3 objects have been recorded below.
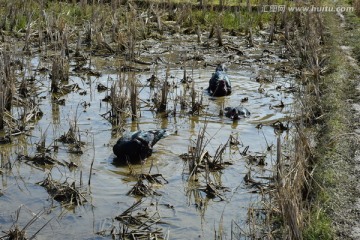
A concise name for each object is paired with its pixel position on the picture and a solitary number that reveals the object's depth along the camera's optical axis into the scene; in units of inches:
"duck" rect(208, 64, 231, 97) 338.6
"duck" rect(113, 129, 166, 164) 249.8
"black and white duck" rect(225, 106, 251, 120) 303.4
